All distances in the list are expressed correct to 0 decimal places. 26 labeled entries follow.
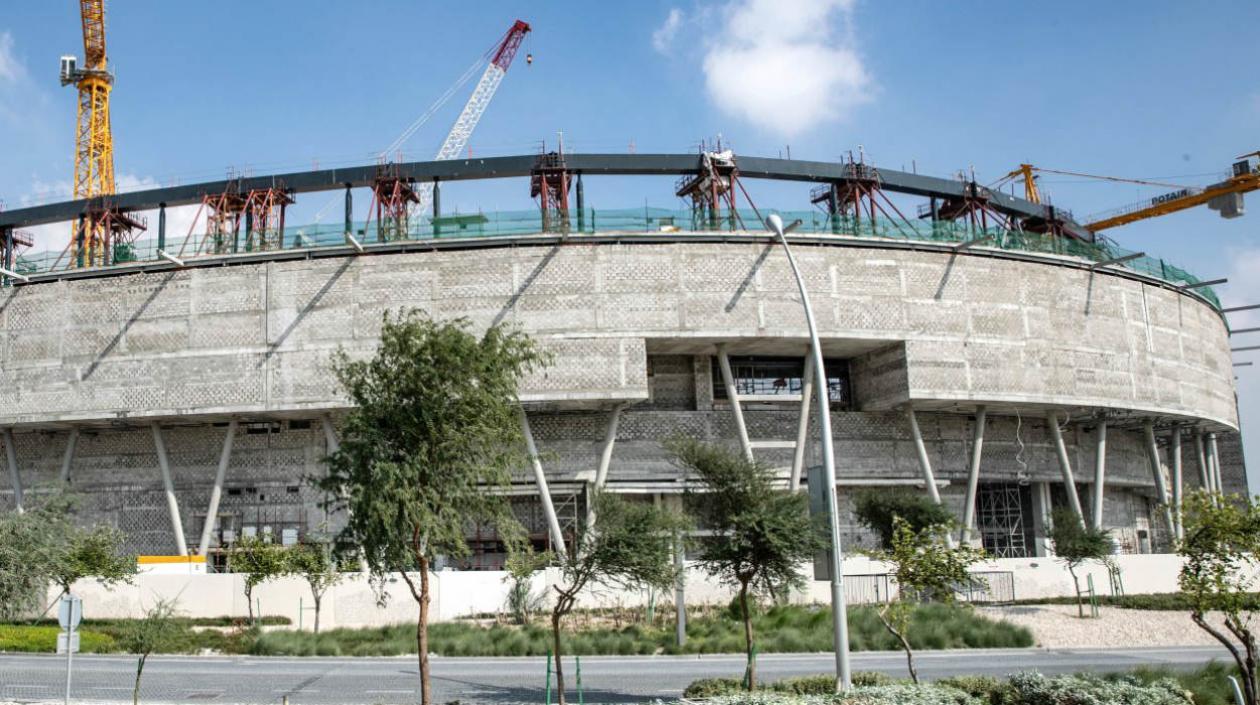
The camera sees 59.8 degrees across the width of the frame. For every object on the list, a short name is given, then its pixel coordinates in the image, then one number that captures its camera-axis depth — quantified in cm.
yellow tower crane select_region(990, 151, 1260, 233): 6825
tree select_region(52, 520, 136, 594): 3391
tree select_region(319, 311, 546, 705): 1783
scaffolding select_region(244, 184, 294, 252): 4953
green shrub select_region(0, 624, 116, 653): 2972
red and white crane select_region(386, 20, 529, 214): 8769
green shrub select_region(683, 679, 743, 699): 1836
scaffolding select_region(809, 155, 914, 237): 4734
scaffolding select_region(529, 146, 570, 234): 4753
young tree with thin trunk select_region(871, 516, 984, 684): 1948
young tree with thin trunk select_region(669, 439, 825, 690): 2200
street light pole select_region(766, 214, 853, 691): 1694
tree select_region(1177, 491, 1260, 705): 1756
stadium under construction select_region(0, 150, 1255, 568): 4344
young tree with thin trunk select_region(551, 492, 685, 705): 2089
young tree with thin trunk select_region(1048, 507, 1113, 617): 3881
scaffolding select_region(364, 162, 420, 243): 4781
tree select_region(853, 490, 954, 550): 4034
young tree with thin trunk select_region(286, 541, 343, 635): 3266
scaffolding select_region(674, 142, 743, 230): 4675
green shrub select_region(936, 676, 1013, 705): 1644
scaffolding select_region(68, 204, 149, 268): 4872
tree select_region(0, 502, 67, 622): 3091
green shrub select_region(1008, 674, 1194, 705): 1509
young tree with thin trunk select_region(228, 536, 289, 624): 3481
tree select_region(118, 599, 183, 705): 1928
